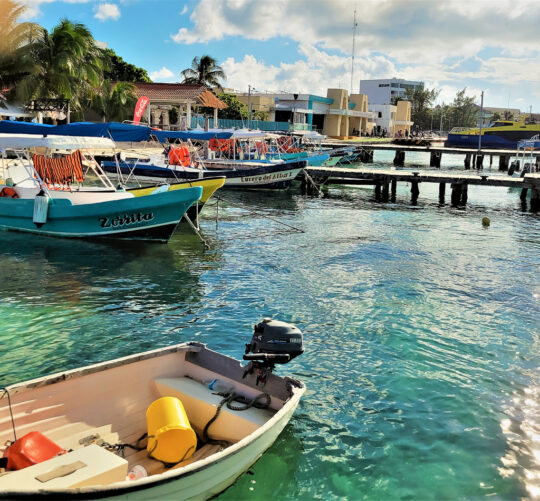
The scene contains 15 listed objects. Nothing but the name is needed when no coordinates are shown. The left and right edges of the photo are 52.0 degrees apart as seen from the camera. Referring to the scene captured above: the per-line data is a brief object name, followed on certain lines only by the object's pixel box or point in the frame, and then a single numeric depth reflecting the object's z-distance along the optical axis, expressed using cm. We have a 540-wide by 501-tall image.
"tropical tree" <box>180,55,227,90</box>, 6006
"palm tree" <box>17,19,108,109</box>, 3419
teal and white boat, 1561
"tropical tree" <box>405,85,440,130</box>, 13188
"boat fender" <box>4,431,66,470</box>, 494
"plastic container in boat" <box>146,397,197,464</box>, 548
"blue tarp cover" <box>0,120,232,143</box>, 1739
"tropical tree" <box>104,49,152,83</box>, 5544
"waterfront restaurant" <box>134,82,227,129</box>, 4228
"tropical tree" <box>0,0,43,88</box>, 3325
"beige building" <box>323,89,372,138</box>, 8769
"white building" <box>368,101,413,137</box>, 11081
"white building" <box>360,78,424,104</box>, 15475
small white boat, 467
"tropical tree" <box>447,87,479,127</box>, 13350
